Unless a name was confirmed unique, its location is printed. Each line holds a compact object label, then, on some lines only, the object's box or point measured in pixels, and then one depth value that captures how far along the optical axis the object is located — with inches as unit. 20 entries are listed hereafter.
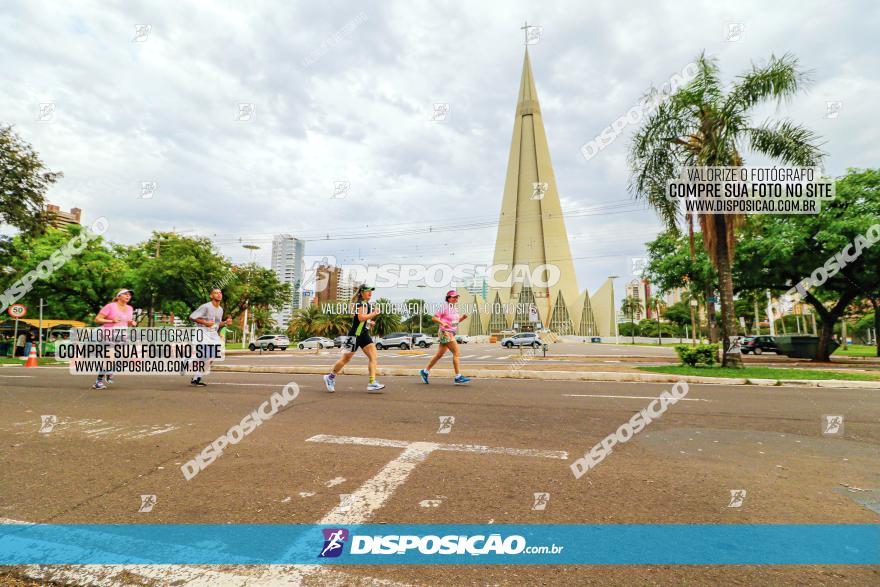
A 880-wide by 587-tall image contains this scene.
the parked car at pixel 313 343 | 1806.1
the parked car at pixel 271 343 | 1584.6
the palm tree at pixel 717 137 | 478.6
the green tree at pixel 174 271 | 1137.4
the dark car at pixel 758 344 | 1234.7
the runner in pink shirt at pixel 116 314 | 317.7
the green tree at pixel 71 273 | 1158.3
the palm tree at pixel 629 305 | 3427.7
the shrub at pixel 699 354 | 510.3
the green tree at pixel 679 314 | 3294.3
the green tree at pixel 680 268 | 785.6
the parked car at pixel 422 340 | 1754.4
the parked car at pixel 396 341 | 1690.5
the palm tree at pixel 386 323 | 2641.7
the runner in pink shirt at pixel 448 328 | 341.1
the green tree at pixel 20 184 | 589.0
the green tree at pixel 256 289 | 1594.5
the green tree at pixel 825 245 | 613.3
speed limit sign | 708.7
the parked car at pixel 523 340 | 1561.9
